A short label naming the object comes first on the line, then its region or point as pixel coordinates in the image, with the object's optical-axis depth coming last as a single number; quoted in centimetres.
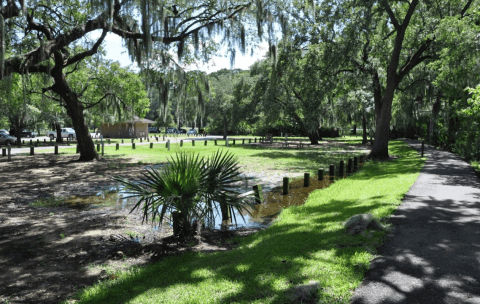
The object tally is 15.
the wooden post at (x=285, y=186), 1189
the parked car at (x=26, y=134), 5682
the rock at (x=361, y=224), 677
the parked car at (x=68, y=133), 5214
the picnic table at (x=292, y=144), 3701
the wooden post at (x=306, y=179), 1330
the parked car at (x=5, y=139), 3591
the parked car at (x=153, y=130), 9088
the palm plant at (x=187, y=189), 666
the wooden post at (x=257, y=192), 1017
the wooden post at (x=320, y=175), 1430
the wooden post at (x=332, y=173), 1552
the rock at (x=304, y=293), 418
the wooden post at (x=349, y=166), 1700
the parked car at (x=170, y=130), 8306
